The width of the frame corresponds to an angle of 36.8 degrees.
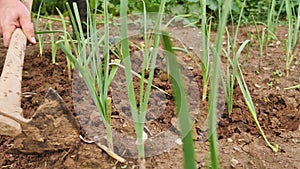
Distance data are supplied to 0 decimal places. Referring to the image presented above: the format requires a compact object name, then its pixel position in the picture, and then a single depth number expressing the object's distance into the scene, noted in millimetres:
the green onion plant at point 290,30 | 1884
